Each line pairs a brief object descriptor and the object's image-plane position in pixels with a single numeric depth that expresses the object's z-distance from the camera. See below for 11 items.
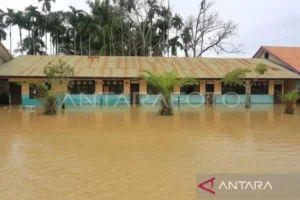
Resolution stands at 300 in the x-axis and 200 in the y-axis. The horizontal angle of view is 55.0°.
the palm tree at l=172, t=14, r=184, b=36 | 37.14
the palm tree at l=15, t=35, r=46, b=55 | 37.19
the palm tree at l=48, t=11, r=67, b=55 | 35.34
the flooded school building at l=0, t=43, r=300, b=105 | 21.23
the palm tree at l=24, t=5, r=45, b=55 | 35.75
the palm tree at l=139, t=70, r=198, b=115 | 14.54
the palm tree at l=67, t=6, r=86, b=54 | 33.75
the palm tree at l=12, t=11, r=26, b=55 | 35.69
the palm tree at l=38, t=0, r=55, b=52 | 36.59
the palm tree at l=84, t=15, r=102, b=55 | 32.84
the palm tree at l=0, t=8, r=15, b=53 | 35.47
